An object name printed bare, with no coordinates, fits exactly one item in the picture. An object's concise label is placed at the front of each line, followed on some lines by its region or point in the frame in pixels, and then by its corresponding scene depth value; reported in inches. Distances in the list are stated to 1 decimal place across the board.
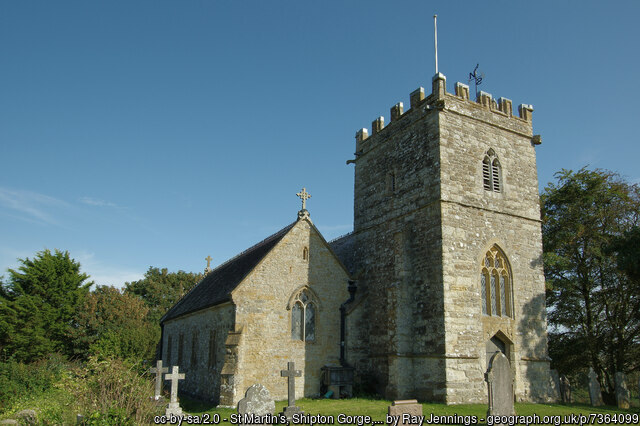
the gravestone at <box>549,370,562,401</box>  759.1
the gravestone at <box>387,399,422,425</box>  458.3
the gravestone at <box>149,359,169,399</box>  707.7
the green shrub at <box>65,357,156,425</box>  469.1
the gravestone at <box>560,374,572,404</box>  808.9
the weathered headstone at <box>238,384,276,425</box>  447.5
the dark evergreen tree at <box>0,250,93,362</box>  1275.8
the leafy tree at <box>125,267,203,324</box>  2062.0
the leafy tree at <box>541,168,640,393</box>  898.7
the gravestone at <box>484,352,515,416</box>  487.2
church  709.3
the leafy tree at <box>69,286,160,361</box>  1194.6
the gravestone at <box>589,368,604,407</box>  727.7
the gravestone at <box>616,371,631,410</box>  709.3
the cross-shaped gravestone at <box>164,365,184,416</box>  607.2
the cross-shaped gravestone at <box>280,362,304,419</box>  548.3
